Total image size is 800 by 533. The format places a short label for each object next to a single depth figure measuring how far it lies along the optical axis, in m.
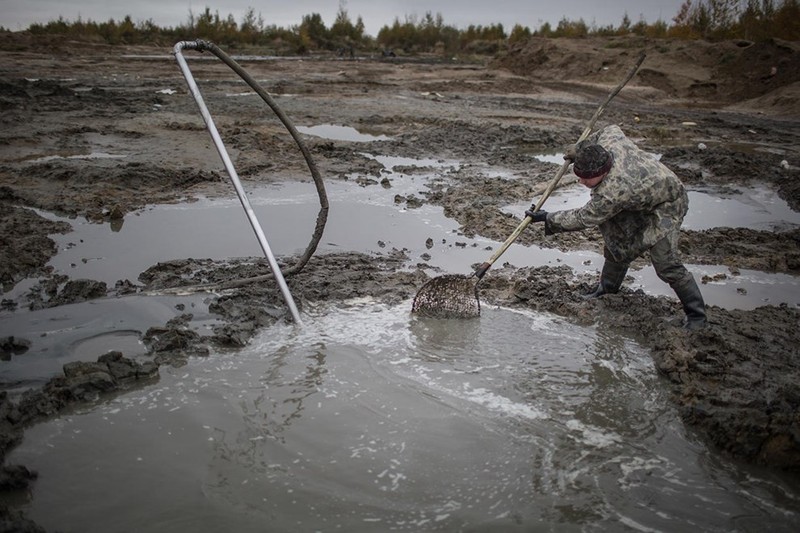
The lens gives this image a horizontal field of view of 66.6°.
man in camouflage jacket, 4.38
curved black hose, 4.68
